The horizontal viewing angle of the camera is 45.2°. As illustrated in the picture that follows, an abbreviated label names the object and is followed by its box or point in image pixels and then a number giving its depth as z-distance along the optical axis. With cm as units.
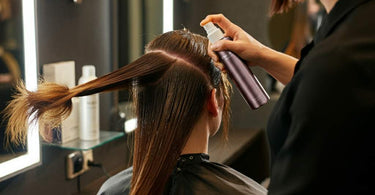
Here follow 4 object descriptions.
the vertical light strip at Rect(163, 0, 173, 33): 244
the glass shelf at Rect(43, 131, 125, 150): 171
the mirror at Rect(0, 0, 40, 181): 140
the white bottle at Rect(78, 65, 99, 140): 178
